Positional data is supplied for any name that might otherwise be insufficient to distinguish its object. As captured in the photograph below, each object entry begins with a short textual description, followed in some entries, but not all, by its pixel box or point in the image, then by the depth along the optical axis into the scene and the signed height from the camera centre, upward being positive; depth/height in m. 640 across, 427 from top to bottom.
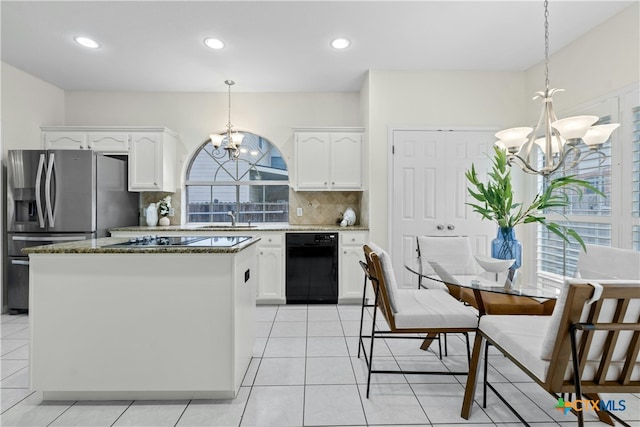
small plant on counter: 4.33 +0.06
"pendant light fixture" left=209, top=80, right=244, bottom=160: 3.84 +0.85
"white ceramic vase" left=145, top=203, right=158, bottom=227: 4.22 -0.05
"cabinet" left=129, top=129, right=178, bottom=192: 4.06 +0.65
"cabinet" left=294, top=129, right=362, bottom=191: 4.09 +0.69
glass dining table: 1.83 -0.53
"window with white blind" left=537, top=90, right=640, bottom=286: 2.56 +0.19
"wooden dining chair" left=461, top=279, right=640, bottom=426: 1.16 -0.52
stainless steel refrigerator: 3.38 +0.08
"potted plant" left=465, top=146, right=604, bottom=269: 2.09 -0.02
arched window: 4.66 +0.39
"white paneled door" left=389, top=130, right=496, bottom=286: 3.85 +0.32
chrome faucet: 4.37 -0.08
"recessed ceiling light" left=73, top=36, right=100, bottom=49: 3.05 +1.67
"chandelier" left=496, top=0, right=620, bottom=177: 1.77 +0.47
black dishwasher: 3.86 -0.68
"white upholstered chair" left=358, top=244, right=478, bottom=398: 1.90 -0.62
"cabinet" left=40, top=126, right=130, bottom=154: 3.98 +0.92
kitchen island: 1.86 -0.66
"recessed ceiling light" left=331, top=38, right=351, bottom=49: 3.10 +1.70
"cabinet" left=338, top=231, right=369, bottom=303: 3.87 -0.64
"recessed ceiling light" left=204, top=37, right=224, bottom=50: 3.09 +1.68
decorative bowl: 1.98 -0.32
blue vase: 2.10 -0.23
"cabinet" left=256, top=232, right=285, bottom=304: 3.88 -0.67
